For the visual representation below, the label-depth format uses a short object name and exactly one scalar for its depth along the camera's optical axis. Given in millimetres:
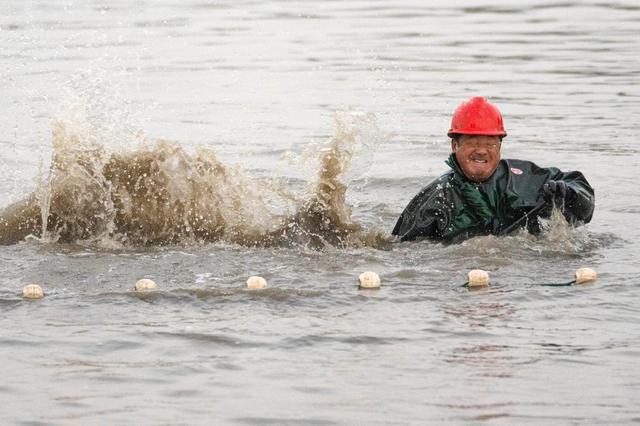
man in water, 20750
